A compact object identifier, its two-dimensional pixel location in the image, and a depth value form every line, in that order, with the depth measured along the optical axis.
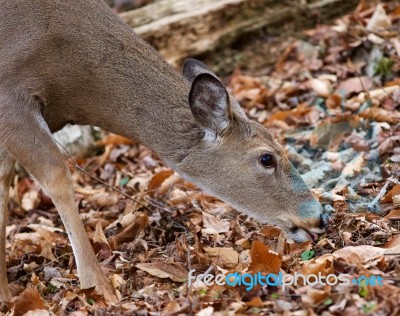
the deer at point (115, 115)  10.94
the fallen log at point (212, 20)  18.94
